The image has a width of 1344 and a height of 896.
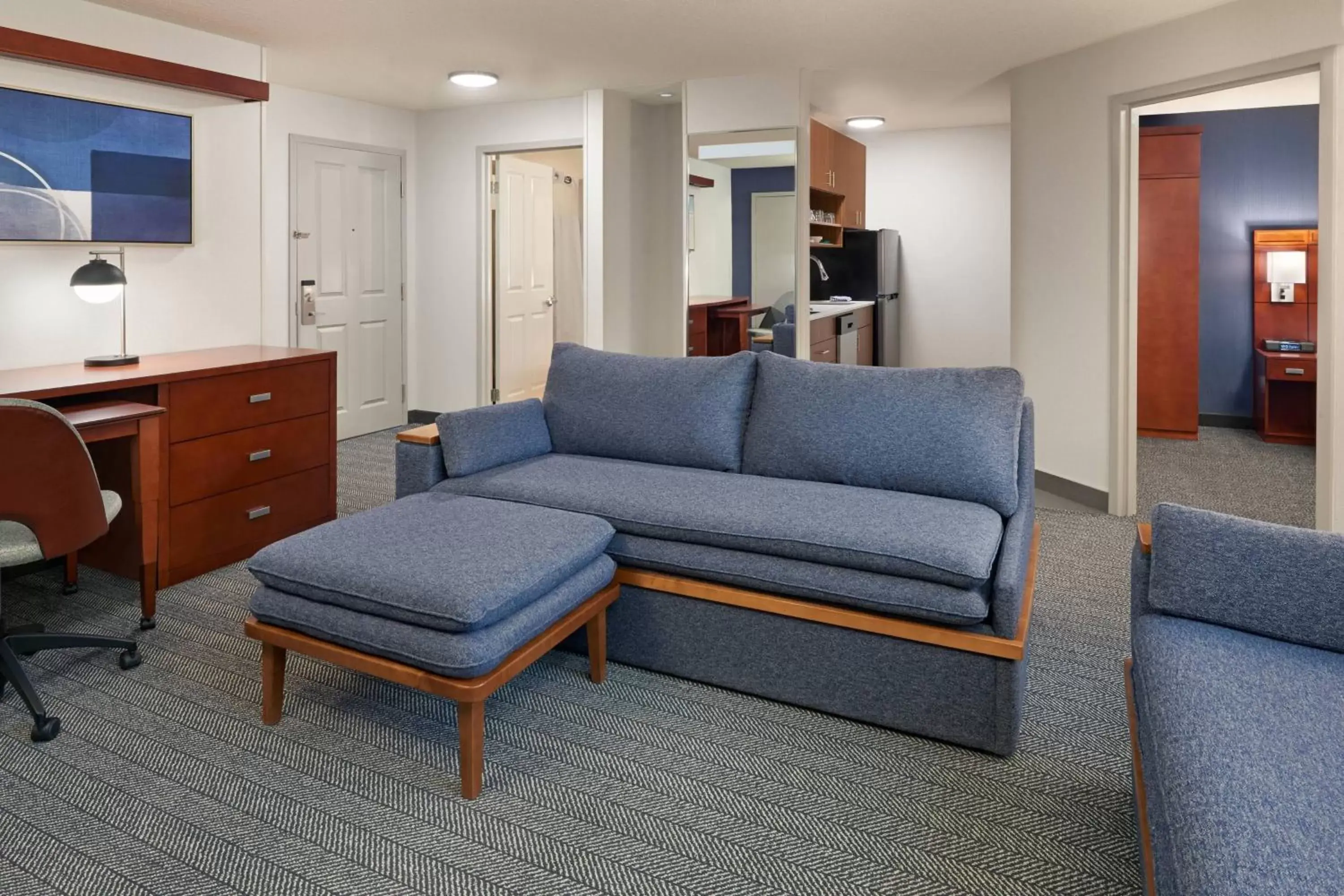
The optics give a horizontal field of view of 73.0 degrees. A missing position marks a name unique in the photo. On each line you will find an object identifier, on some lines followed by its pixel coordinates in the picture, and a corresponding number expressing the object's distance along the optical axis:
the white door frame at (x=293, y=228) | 5.44
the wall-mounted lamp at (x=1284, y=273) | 5.96
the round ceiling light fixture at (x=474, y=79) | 5.08
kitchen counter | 6.00
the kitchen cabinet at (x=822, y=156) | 5.64
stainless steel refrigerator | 7.30
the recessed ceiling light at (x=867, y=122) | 6.82
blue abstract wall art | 3.36
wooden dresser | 3.18
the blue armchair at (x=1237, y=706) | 1.02
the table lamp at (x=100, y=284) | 3.30
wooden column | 5.79
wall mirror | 5.37
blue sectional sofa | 2.14
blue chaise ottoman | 1.90
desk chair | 2.18
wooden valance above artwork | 3.26
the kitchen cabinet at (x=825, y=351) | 5.93
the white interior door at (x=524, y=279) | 6.35
